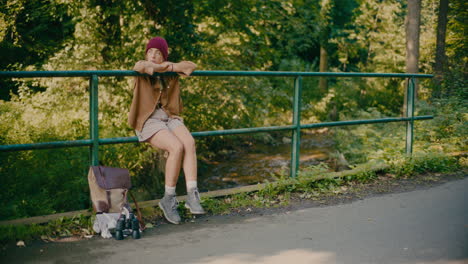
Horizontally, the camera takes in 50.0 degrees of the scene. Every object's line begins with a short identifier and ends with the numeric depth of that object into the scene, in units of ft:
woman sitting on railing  14.19
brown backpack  13.01
